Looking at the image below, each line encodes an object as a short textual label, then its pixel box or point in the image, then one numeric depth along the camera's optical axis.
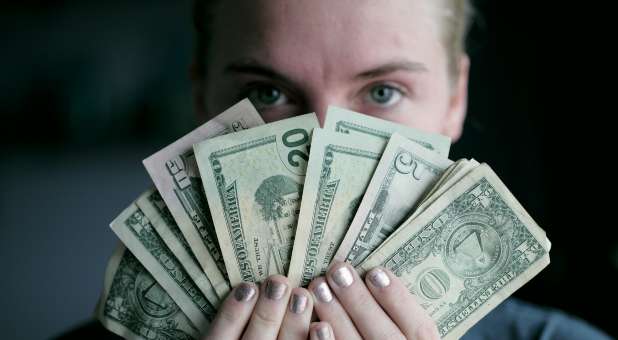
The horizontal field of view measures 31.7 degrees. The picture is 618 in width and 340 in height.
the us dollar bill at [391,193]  0.58
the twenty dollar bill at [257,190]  0.58
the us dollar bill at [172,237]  0.58
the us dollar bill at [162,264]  0.58
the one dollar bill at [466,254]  0.58
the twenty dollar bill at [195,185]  0.58
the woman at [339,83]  0.56
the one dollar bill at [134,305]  0.59
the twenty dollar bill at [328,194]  0.57
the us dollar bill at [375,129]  0.60
